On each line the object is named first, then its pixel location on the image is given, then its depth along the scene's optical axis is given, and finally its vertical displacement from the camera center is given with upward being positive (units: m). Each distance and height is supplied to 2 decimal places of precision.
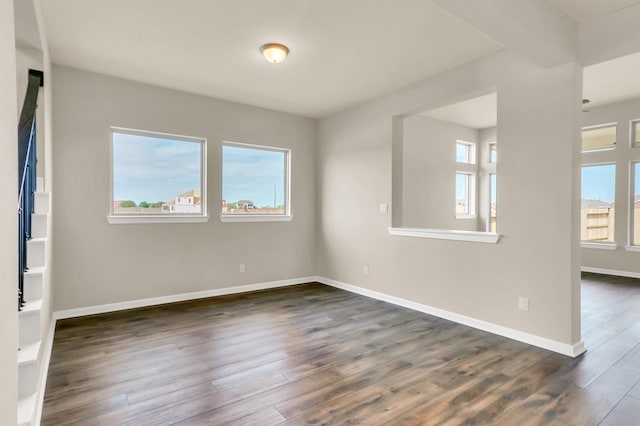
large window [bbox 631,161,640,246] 6.09 +0.13
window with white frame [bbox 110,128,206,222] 4.25 +0.45
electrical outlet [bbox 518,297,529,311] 3.23 -0.86
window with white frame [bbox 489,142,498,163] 7.73 +1.28
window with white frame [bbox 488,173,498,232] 7.89 +0.22
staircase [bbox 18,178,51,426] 1.68 -0.65
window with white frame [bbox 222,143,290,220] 5.09 +0.45
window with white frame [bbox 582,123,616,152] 6.38 +1.41
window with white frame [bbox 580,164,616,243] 6.42 +0.18
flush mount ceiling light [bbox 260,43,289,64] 3.26 +1.50
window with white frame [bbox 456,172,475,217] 7.67 +0.40
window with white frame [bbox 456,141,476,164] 7.61 +1.31
